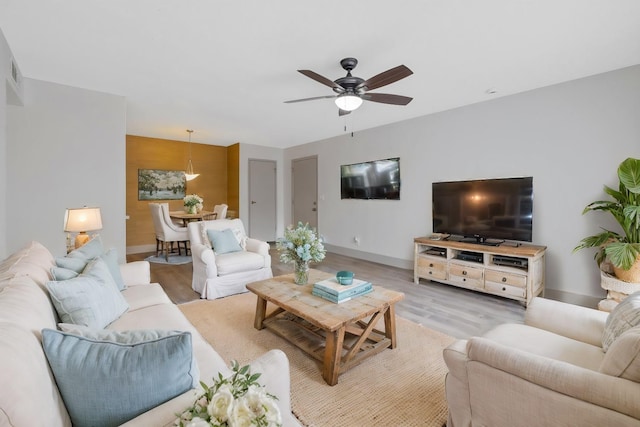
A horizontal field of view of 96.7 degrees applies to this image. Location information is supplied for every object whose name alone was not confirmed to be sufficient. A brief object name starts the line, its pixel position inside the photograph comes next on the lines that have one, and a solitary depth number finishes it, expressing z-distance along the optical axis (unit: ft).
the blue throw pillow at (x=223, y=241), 11.91
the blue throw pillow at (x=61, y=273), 5.20
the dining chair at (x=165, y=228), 17.12
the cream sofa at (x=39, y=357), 2.14
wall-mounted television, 16.06
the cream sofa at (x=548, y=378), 3.07
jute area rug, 5.28
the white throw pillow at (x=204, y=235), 12.25
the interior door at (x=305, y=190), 21.75
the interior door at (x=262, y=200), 23.12
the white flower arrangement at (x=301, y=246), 8.02
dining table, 18.11
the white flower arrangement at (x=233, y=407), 2.00
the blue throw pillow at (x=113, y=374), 2.63
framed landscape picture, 20.53
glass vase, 8.22
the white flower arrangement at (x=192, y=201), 19.04
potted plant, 8.06
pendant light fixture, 19.88
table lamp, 8.86
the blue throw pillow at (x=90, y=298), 4.48
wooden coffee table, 6.11
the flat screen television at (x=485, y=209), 10.90
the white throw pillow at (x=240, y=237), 12.97
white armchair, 10.95
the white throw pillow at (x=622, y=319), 3.88
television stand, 10.23
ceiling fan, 7.89
